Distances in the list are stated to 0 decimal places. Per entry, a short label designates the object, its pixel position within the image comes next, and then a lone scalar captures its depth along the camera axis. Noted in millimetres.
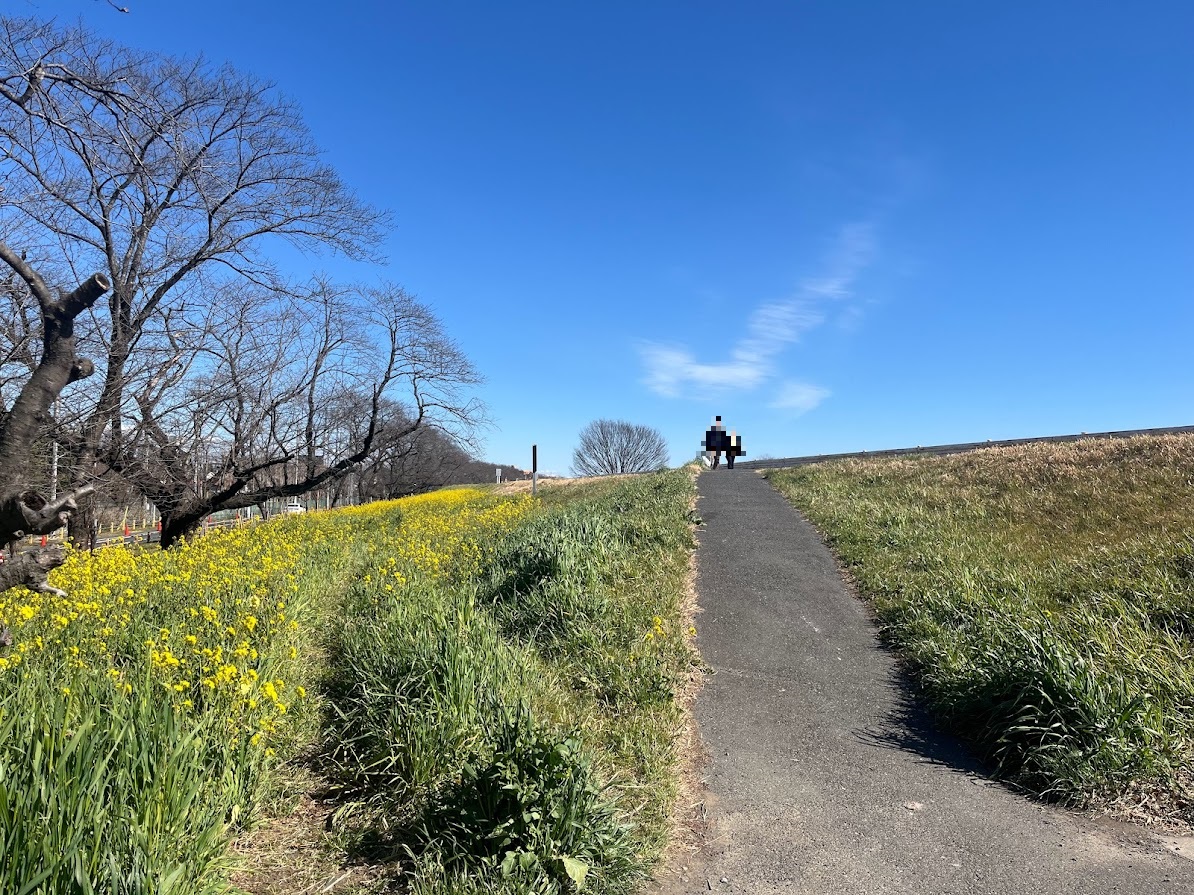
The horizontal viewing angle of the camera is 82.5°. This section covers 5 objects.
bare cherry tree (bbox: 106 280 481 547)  12906
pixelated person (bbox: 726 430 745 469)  24688
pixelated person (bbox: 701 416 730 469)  24656
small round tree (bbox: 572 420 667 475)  79500
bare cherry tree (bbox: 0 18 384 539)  4156
